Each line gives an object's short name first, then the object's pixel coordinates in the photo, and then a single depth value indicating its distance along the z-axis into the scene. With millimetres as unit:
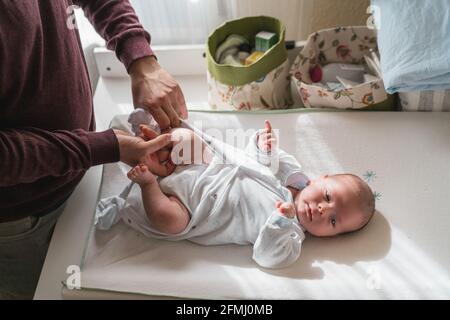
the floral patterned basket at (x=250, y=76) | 1218
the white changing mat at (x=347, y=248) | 890
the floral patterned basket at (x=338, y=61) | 1192
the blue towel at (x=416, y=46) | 1038
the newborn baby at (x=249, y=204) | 927
